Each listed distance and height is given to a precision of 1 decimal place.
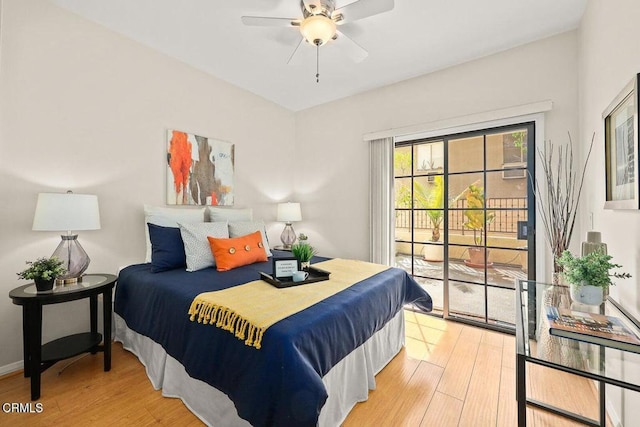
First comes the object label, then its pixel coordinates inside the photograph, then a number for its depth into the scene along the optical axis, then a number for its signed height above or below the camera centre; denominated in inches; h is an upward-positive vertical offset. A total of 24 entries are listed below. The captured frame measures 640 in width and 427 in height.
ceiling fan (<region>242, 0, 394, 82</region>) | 70.9 +53.2
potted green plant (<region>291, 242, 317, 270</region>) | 84.7 -12.3
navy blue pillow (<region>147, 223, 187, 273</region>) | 89.5 -11.8
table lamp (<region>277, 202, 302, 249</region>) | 150.4 -1.9
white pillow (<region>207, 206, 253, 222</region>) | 119.9 -0.2
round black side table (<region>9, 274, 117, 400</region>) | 67.4 -30.3
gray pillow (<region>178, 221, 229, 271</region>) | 92.4 -11.0
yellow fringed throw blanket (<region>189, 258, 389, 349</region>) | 53.3 -20.2
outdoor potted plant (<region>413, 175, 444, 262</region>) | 124.0 +3.3
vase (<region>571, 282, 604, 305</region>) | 47.3 -14.2
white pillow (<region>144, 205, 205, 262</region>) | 100.0 -1.0
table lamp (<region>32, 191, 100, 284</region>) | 72.4 -1.9
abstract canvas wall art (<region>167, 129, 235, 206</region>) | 113.0 +19.5
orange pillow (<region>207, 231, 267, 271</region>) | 93.7 -13.5
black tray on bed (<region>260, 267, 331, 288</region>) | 74.0 -18.9
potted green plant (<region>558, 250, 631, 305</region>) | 46.9 -11.3
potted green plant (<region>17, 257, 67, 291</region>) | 69.6 -15.2
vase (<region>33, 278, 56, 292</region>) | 70.1 -18.1
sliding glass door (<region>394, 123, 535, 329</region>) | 106.3 -2.0
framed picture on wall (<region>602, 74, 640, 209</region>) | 47.5 +12.7
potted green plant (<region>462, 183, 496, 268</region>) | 112.9 -2.8
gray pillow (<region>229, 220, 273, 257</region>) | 111.9 -6.3
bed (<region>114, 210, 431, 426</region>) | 46.6 -29.0
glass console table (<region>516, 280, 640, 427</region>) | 35.7 -20.1
